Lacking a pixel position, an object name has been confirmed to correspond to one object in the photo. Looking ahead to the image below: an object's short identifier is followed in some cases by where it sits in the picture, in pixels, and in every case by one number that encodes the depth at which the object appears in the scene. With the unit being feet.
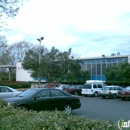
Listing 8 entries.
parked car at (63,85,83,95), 71.51
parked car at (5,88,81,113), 26.49
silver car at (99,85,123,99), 60.49
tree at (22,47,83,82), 92.31
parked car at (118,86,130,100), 54.68
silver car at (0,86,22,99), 37.53
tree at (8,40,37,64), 164.94
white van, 67.89
